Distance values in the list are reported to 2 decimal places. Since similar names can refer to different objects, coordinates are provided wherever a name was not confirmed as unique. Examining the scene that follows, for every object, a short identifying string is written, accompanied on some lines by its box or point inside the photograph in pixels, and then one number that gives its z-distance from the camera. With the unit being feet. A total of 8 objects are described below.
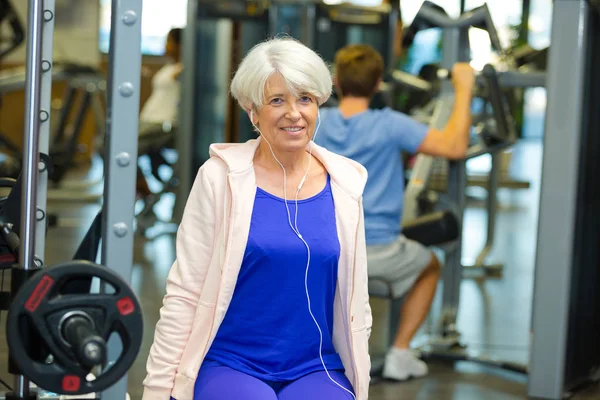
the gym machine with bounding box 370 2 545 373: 18.34
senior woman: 10.20
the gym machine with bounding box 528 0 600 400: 16.23
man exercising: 17.14
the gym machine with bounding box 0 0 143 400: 7.88
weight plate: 7.86
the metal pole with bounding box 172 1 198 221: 33.46
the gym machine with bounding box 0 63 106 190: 37.50
